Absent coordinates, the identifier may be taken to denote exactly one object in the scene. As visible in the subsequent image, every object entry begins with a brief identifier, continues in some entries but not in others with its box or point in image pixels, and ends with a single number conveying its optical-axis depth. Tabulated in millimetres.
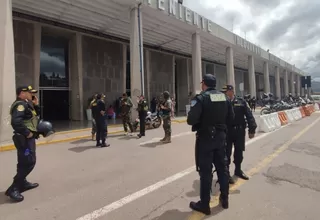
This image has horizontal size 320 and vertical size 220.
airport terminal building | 14250
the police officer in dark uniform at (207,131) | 3426
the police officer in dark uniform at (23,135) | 3971
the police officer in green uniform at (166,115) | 8977
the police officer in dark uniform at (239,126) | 4797
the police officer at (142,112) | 10273
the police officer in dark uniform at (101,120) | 8133
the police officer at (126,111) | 10164
